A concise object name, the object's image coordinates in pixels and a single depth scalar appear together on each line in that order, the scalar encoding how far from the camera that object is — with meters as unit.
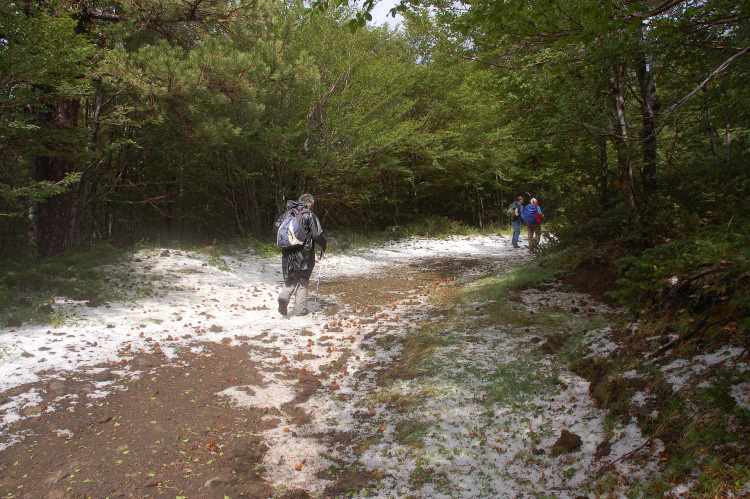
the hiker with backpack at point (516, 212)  14.95
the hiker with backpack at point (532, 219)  13.59
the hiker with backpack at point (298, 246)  7.11
